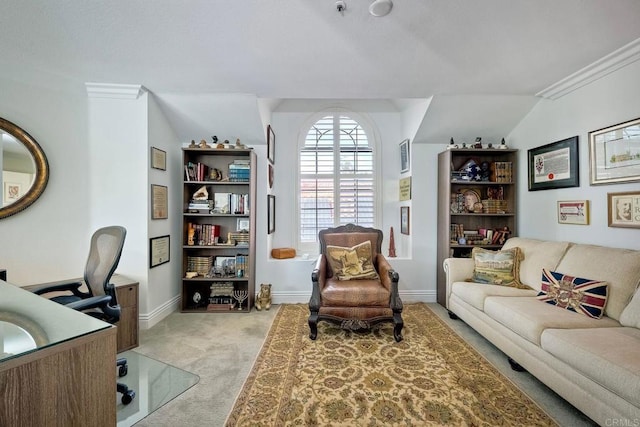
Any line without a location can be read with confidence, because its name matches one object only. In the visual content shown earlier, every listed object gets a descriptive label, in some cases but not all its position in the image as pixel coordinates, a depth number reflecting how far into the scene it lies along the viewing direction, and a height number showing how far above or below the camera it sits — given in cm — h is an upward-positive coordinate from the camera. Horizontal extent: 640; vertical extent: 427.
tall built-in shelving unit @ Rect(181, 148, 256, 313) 344 -31
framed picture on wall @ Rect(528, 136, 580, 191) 279 +50
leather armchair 263 -76
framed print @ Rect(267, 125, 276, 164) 373 +94
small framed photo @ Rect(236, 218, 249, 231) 357 -14
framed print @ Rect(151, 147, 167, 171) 298 +60
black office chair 179 -51
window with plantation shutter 411 +50
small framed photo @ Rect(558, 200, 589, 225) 267 +0
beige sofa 145 -77
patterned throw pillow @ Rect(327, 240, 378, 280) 303 -54
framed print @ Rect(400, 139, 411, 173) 383 +78
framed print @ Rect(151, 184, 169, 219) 298 +13
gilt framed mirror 242 +41
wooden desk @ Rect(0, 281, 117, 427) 75 -47
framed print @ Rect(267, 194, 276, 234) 369 -1
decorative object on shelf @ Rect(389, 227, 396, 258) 392 -49
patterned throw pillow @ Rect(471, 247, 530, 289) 281 -57
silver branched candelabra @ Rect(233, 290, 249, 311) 343 -102
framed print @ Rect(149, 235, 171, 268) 297 -41
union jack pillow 204 -63
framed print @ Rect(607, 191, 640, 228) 225 +2
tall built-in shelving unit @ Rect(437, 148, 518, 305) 353 +16
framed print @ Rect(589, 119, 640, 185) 226 +50
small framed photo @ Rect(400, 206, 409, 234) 386 -9
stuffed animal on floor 348 -106
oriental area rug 166 -120
